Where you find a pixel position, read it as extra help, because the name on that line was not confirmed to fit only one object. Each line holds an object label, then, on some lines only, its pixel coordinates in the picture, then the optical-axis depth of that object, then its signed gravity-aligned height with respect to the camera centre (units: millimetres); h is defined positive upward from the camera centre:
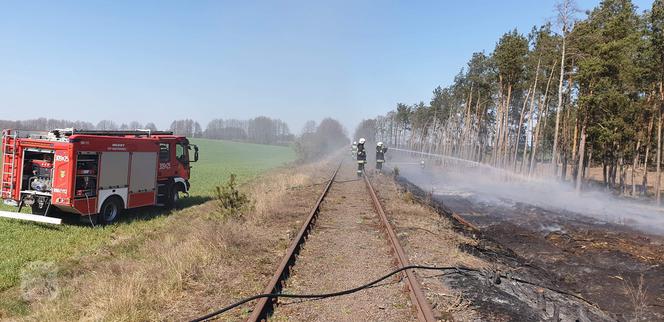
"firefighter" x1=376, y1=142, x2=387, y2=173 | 28891 -247
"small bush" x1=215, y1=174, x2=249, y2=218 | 12805 -1826
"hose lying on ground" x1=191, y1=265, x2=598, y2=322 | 5626 -2034
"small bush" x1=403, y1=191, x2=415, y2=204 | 17442 -1804
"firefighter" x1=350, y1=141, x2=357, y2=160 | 27078 -233
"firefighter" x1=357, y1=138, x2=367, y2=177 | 25366 -296
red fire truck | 12586 -1416
